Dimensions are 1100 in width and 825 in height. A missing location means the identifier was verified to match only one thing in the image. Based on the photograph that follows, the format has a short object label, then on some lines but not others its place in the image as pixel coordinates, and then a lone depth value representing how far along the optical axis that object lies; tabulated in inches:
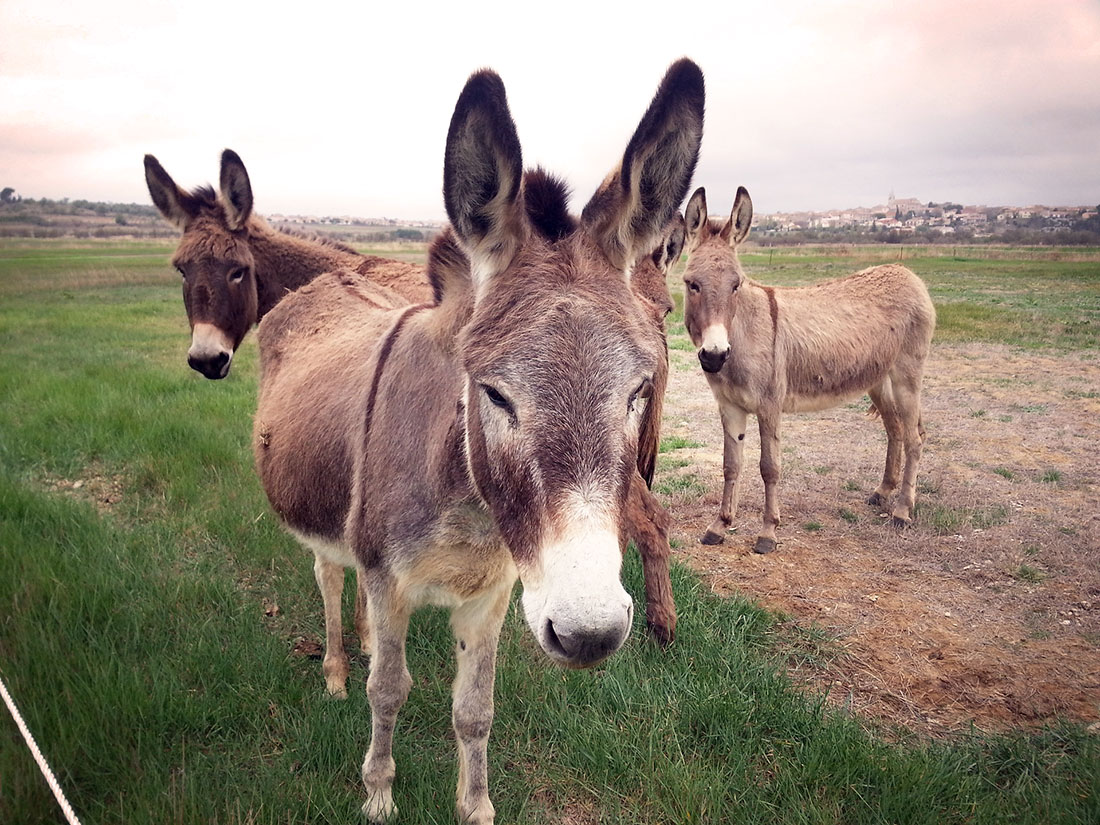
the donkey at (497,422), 54.0
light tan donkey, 219.6
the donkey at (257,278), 149.1
